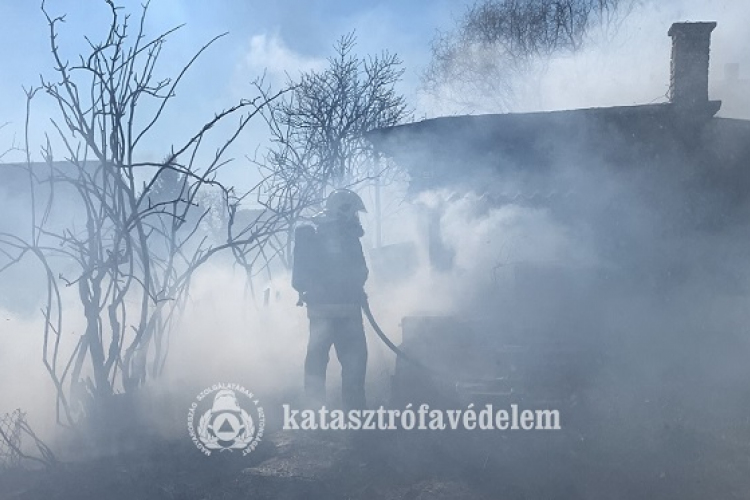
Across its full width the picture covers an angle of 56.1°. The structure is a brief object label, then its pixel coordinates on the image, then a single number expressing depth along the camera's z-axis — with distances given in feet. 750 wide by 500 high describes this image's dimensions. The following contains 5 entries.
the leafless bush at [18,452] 19.47
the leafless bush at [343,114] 59.36
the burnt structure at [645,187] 34.65
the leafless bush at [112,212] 19.83
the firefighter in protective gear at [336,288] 23.91
